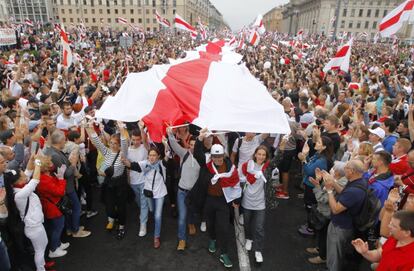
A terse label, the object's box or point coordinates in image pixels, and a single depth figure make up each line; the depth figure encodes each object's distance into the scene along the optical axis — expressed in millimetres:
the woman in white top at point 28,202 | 3463
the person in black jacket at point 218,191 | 4043
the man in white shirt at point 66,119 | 5852
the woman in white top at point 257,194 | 4176
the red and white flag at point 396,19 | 8883
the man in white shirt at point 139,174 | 4629
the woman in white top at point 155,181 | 4473
